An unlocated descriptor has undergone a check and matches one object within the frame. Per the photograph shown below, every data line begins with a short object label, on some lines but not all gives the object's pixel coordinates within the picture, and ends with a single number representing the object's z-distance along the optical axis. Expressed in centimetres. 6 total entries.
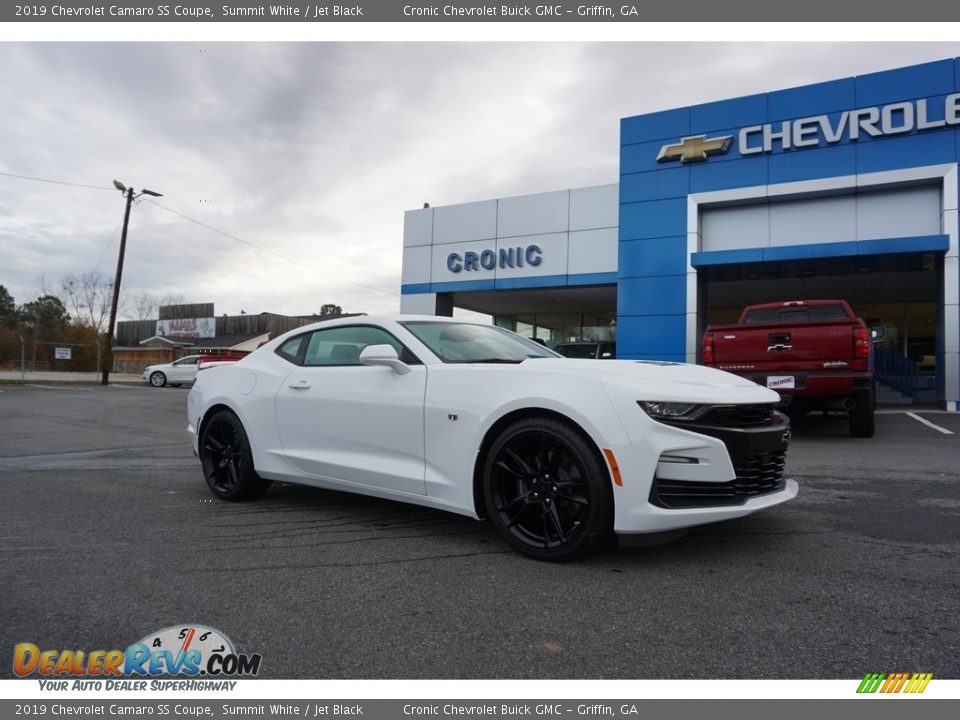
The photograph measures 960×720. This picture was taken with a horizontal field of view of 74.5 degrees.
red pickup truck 760
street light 2786
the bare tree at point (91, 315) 6125
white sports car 301
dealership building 1408
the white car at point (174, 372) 2847
